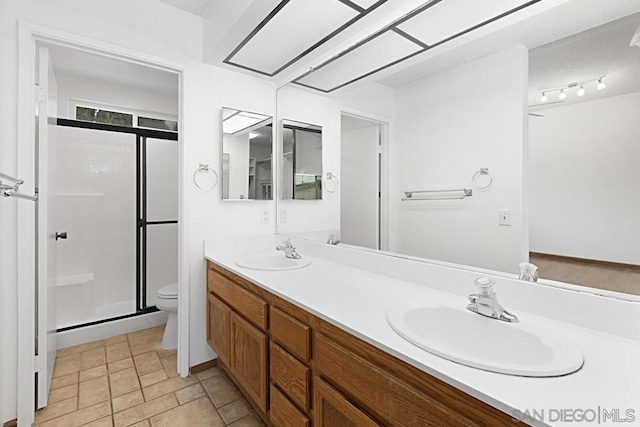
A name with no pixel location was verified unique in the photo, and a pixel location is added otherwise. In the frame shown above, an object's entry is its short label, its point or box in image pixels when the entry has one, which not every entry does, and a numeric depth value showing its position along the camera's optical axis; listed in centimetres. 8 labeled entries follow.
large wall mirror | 93
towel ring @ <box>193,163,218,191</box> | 210
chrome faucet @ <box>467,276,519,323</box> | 98
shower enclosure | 281
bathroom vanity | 73
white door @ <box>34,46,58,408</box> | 170
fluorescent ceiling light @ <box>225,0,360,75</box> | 156
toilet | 248
